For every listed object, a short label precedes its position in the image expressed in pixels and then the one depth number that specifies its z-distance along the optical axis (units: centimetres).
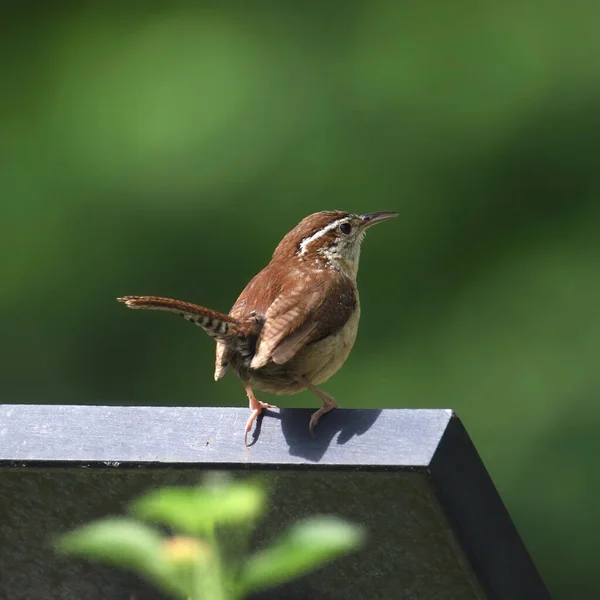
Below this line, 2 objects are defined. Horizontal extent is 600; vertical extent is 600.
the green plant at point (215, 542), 461
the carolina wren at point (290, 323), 590
